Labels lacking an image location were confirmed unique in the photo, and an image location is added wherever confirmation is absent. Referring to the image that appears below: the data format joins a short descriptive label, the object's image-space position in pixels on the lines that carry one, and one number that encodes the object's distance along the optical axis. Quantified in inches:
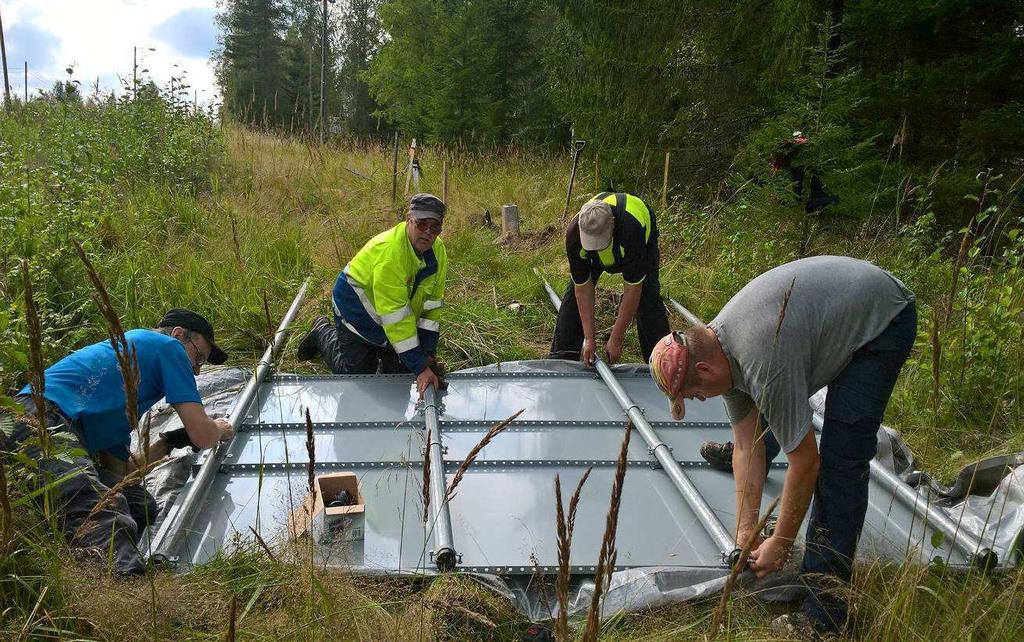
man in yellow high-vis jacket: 173.2
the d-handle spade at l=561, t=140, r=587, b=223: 338.5
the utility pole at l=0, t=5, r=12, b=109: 432.9
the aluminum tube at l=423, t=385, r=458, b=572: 109.2
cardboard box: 109.1
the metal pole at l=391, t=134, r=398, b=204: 376.8
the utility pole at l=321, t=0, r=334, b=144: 836.9
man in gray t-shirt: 87.4
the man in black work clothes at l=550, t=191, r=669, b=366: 172.7
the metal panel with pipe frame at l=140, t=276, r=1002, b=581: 115.2
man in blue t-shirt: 104.7
